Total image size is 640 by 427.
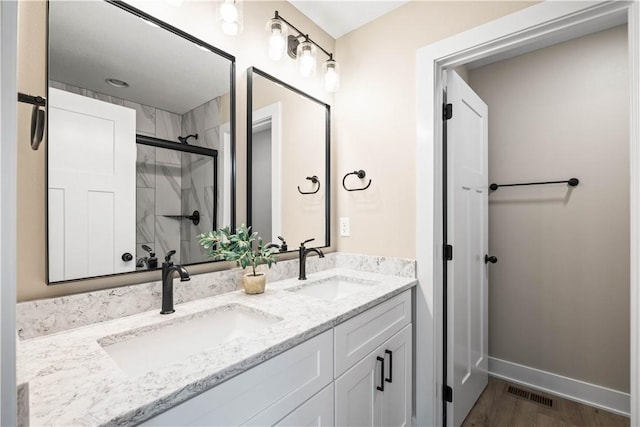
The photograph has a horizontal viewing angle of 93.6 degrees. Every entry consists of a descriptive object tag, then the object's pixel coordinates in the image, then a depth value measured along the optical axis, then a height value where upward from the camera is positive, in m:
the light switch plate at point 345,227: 1.95 -0.08
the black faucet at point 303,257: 1.62 -0.23
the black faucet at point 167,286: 1.07 -0.26
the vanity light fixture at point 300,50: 1.49 +0.90
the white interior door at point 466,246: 1.64 -0.19
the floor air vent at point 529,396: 1.97 -1.23
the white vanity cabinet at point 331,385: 0.72 -0.52
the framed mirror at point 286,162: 1.52 +0.30
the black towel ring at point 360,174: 1.84 +0.25
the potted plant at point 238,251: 1.28 -0.16
